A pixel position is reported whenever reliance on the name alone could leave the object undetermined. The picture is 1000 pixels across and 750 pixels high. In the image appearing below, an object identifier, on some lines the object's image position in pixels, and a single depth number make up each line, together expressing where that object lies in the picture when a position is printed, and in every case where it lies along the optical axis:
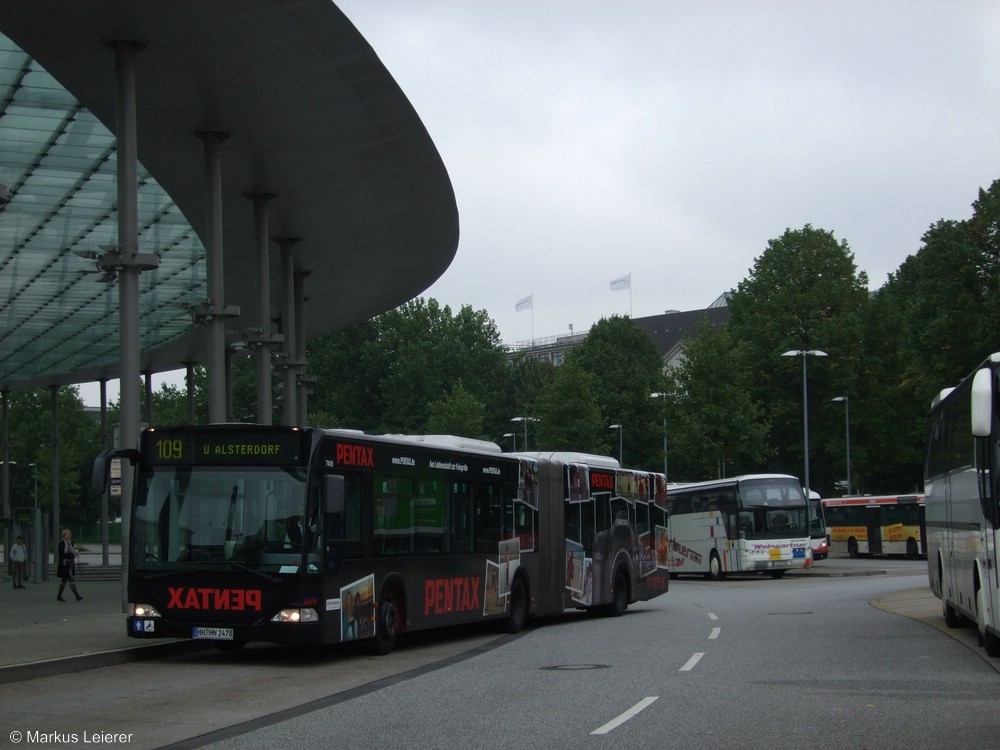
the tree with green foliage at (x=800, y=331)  63.75
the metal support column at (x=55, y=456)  57.16
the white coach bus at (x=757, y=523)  42.81
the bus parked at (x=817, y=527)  48.22
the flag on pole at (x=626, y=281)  130.25
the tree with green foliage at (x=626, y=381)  90.50
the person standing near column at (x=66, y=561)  29.80
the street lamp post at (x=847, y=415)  61.31
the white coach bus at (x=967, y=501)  13.59
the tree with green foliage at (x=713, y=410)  53.78
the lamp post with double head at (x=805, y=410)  53.88
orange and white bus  57.38
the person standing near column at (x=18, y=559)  38.31
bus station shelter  21.27
